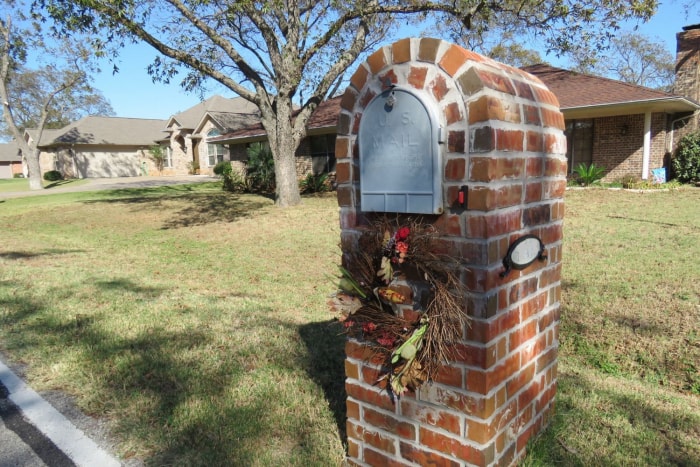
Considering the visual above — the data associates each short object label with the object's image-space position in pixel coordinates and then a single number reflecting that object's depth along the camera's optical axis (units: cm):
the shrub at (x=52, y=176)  3703
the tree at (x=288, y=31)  1055
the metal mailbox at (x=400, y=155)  181
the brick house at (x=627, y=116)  1434
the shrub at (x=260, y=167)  1914
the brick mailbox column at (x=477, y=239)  174
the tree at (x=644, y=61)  4119
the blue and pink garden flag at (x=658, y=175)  1507
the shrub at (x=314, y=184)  1914
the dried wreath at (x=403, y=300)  181
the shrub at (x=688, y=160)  1526
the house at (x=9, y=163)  6419
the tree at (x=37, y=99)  3445
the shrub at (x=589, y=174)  1523
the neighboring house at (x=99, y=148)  3894
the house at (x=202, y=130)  3255
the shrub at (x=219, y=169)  2680
